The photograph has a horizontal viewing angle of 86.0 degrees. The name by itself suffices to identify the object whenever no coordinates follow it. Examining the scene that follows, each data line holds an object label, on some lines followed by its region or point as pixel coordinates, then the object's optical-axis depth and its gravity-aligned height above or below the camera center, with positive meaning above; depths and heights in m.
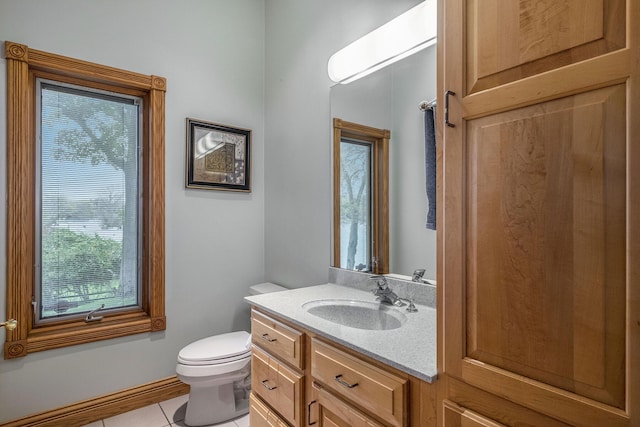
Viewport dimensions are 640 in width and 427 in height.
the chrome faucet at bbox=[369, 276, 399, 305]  1.59 -0.38
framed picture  2.48 +0.43
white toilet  1.96 -0.94
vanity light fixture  1.52 +0.84
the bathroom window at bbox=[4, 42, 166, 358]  1.91 +0.08
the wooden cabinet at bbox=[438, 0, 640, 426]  0.63 +0.00
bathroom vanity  0.98 -0.51
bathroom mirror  1.59 +0.32
